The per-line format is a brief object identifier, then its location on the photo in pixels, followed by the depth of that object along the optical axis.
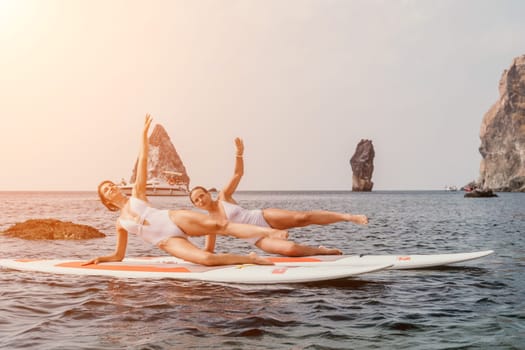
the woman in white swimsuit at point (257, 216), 10.04
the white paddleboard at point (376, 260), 11.12
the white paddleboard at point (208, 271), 9.47
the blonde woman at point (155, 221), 9.29
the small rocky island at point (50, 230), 20.28
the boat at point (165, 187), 130.12
